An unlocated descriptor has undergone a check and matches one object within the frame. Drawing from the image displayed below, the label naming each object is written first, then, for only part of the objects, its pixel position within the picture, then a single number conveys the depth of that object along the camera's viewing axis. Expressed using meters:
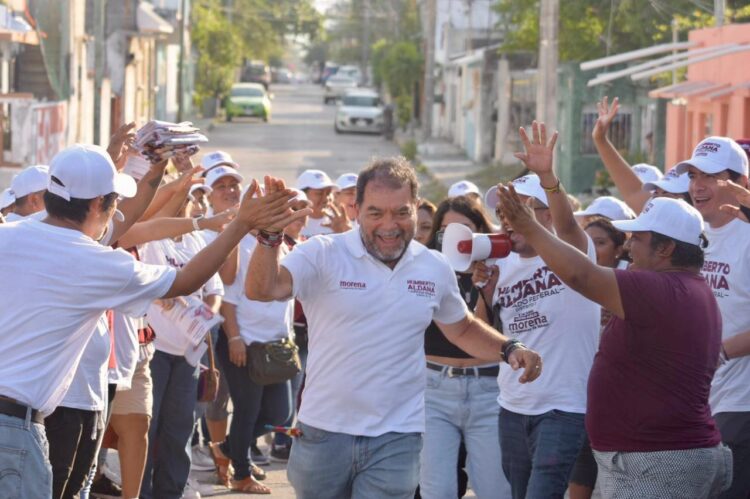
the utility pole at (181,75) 46.09
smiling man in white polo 5.41
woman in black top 7.00
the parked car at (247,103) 55.34
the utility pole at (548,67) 19.44
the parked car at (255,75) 79.44
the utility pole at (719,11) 19.72
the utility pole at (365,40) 97.06
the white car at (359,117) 50.38
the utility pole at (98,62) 20.09
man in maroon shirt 5.20
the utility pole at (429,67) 44.19
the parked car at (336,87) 78.38
